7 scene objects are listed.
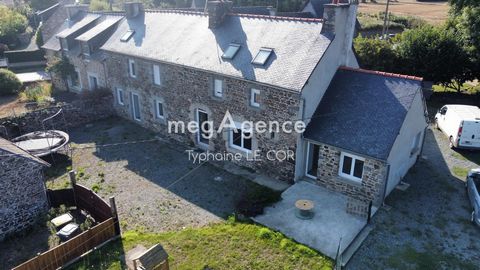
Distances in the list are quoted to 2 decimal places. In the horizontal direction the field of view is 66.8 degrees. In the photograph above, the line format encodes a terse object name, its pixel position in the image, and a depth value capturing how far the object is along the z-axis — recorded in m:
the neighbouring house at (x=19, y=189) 13.80
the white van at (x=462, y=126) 20.08
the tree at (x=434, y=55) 28.45
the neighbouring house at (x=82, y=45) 28.12
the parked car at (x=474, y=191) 14.44
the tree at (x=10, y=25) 52.13
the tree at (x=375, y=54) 28.81
